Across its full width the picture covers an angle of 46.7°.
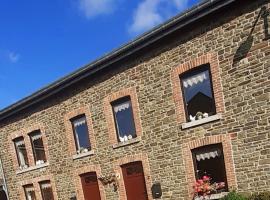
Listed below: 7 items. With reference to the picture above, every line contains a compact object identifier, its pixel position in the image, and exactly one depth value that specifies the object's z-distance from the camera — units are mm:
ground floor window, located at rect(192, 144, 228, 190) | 10500
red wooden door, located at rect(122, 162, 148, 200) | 12393
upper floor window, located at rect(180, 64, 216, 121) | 10656
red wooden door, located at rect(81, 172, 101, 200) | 13870
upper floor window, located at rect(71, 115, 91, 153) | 14078
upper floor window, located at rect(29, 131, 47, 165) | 15855
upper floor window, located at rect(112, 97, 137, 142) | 12543
